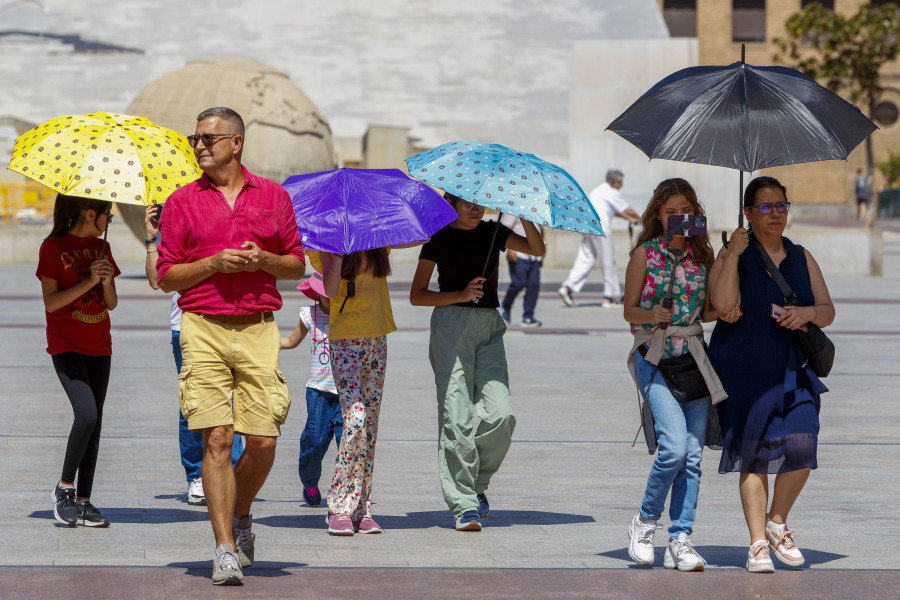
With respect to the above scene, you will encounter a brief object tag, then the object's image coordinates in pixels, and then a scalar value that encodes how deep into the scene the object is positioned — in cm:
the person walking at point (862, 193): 11162
